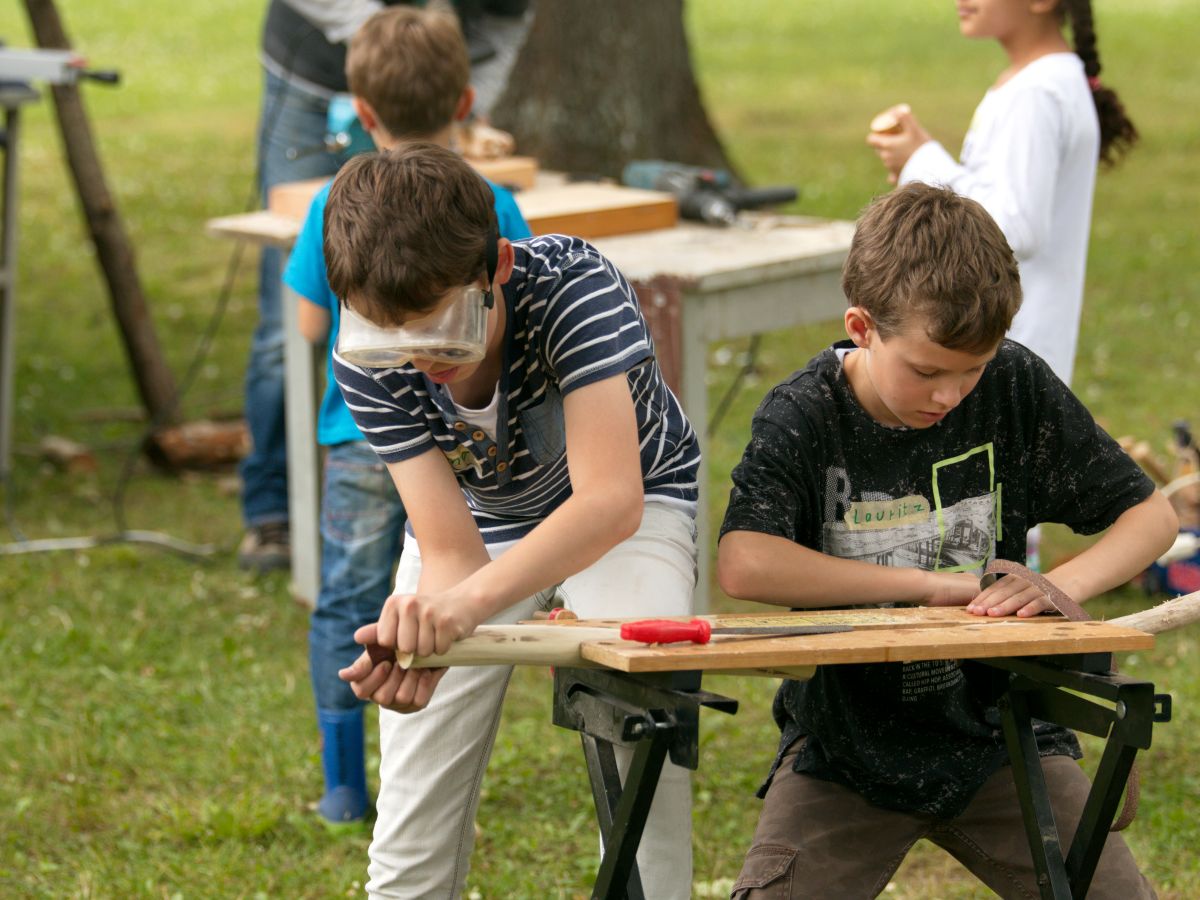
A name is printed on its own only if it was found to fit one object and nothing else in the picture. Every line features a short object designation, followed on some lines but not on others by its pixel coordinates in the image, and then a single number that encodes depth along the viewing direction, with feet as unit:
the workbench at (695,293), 27.37
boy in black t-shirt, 15.39
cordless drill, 31.17
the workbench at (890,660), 12.48
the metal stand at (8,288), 39.09
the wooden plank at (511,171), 30.55
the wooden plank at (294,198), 29.32
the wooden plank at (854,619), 13.97
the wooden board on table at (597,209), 28.27
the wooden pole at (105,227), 40.40
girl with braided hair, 23.16
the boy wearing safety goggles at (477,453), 14.03
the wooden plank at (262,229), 28.76
